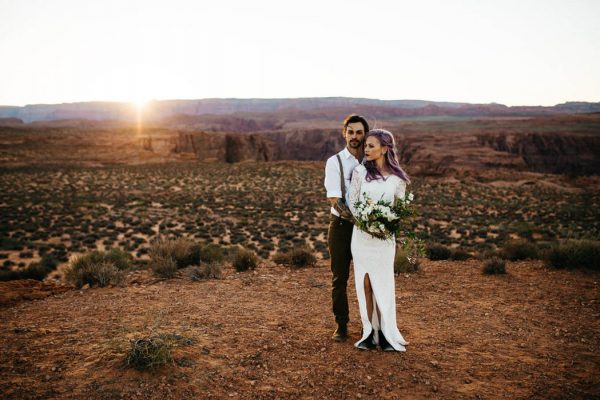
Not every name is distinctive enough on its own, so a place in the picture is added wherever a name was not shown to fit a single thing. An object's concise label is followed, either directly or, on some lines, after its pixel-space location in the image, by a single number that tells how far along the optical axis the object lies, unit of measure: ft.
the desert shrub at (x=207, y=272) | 24.56
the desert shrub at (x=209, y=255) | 29.73
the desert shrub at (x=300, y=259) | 28.43
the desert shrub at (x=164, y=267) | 24.94
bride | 13.33
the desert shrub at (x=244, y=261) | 27.53
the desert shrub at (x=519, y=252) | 29.86
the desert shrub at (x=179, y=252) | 28.40
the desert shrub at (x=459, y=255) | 31.19
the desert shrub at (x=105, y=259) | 25.98
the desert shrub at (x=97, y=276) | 23.31
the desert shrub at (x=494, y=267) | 24.94
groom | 13.58
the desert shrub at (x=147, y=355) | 12.31
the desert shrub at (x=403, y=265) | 25.41
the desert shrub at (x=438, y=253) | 31.19
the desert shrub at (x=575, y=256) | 25.13
